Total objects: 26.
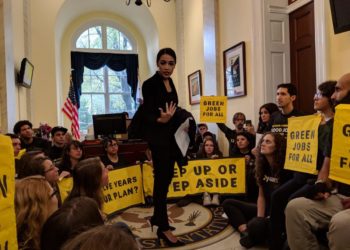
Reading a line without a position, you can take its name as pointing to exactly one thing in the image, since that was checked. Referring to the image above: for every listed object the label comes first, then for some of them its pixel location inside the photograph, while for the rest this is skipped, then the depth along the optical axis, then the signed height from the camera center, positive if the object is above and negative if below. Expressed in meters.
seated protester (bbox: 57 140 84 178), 3.32 -0.35
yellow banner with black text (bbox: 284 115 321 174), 2.17 -0.20
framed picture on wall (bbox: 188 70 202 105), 6.68 +0.66
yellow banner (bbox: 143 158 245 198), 3.79 -0.70
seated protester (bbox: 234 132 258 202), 3.59 -0.48
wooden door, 3.90 +0.75
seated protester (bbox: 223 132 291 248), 2.49 -0.49
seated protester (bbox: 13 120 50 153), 3.98 -0.12
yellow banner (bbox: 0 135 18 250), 1.10 -0.25
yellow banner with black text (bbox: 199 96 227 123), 4.12 +0.11
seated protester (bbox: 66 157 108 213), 1.87 -0.34
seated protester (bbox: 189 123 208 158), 5.56 -0.26
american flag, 8.00 +0.28
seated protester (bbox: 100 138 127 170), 3.88 -0.42
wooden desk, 4.30 -0.40
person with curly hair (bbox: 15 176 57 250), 1.26 -0.34
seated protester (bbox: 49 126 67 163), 4.04 -0.24
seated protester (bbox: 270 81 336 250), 2.14 -0.45
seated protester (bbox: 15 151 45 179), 2.02 -0.25
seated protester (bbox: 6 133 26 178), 3.10 -0.22
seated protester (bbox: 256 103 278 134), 3.64 +0.03
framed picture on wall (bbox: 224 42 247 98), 4.83 +0.70
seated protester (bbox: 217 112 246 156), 4.39 -0.14
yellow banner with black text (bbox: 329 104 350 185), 1.78 -0.18
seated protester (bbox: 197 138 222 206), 4.11 -0.44
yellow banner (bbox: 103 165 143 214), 3.42 -0.76
